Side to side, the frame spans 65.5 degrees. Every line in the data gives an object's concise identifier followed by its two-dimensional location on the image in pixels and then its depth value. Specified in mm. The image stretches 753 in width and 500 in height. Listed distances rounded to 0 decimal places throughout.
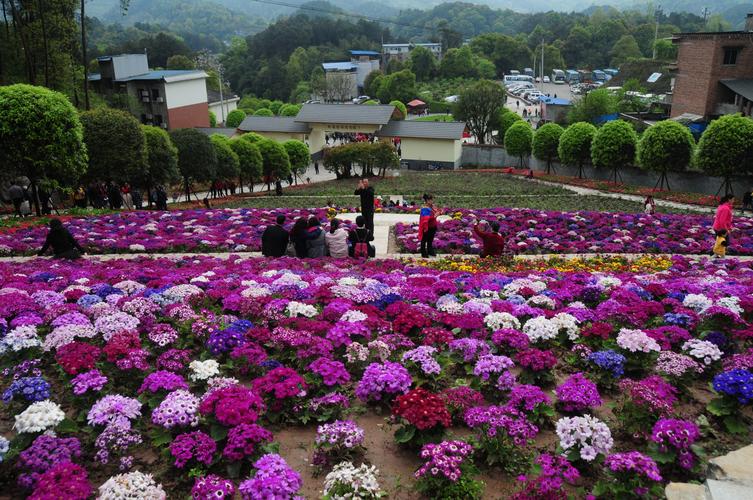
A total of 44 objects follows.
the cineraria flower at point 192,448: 5520
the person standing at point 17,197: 23469
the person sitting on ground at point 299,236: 14305
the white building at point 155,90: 70750
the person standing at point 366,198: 15609
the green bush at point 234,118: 92188
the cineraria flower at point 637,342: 7441
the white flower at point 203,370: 6945
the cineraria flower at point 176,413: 6012
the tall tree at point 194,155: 36625
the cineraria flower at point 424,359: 7055
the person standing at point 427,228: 15359
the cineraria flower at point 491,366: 6879
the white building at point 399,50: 165500
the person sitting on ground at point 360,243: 14758
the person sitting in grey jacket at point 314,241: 14367
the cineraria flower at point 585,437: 5625
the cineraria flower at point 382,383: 6664
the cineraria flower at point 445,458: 5250
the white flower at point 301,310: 8977
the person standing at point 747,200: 29547
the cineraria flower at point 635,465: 5109
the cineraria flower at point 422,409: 5844
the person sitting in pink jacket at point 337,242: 14641
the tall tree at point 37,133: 21078
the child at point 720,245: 16141
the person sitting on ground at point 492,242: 14812
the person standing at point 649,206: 25930
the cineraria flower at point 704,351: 7363
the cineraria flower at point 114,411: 6059
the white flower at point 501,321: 8516
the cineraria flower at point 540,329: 8055
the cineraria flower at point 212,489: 5109
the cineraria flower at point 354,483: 5113
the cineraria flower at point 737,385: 6270
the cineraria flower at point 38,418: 5801
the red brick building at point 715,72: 51531
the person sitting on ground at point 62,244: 14000
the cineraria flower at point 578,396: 6434
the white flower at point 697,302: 9039
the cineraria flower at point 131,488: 5020
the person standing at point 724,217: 15328
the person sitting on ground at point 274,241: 14469
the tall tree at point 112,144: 28078
